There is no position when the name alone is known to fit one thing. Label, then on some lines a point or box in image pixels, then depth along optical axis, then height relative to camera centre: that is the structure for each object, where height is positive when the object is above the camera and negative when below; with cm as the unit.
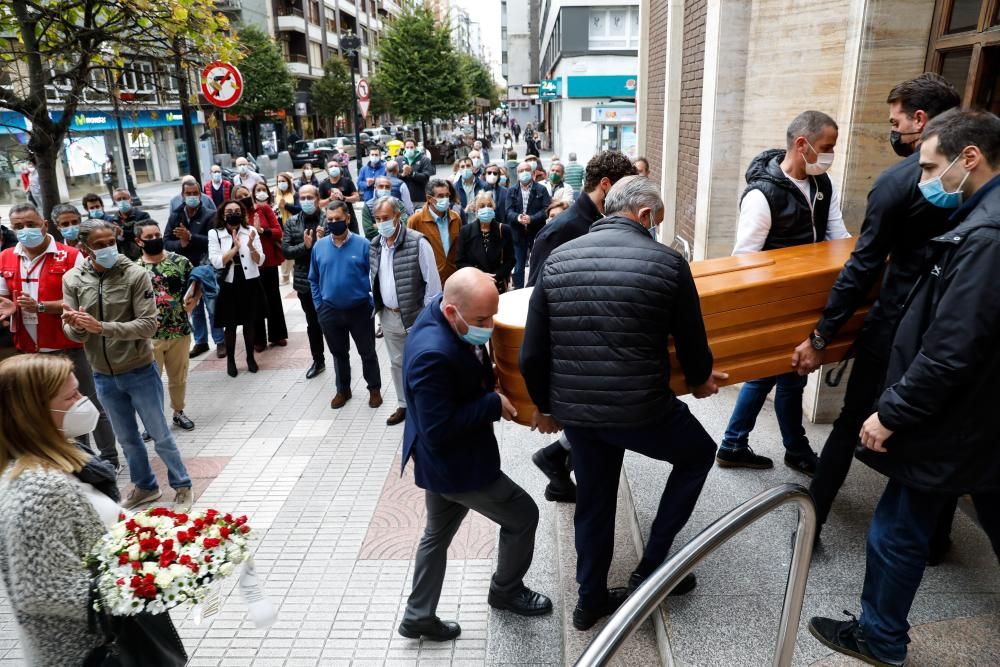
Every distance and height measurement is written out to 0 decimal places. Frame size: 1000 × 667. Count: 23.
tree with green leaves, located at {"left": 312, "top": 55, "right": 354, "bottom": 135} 5325 +240
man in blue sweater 666 -146
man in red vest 545 -112
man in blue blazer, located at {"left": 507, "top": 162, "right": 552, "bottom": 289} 1029 -131
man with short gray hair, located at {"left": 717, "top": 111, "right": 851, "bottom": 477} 382 -51
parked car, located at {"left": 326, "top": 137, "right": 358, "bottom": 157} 4378 -121
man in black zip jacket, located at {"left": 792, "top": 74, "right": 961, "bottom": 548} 291 -64
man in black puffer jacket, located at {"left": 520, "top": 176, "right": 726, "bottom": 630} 274 -94
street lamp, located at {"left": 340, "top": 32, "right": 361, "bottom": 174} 1990 +207
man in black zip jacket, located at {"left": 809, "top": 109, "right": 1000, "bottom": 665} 231 -94
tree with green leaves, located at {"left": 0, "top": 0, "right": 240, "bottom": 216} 789 +102
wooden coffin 337 -95
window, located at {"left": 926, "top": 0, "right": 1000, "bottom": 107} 395 +35
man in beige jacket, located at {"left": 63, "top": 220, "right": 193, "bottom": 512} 490 -137
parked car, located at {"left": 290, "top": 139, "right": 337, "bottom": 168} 3953 -151
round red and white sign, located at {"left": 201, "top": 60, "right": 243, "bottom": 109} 1060 +60
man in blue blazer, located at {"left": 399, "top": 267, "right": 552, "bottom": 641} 301 -131
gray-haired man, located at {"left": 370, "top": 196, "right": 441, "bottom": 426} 605 -121
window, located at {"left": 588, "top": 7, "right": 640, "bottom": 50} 3691 +455
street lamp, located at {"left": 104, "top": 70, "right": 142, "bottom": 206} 2550 -138
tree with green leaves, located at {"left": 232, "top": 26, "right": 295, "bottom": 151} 4191 +271
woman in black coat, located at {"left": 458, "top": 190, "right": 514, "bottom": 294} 795 -131
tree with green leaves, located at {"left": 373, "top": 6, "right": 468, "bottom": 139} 3962 +286
